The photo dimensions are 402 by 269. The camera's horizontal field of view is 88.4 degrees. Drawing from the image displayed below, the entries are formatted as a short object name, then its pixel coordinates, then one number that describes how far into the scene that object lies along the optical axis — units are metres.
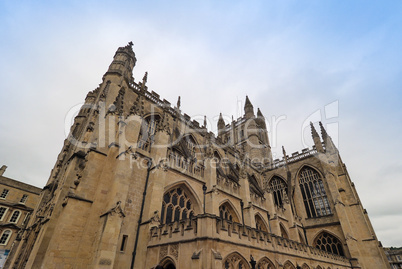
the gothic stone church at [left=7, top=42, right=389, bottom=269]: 8.55
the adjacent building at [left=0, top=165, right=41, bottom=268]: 25.44
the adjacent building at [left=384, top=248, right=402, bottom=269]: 47.03
